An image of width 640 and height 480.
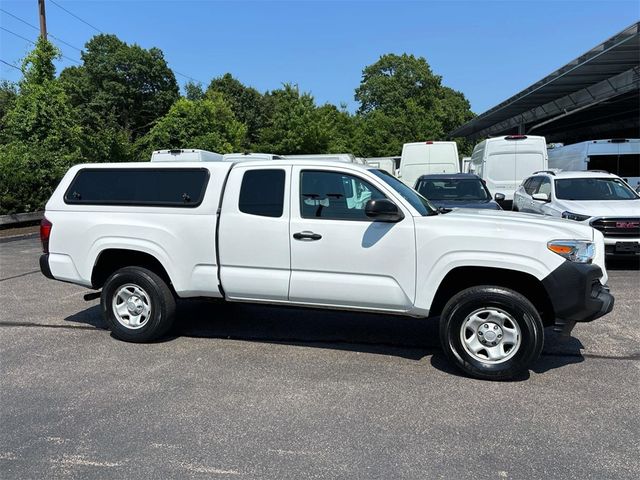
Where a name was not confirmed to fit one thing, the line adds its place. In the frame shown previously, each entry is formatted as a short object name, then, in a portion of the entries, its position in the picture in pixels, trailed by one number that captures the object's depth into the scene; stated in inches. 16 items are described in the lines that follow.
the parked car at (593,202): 351.9
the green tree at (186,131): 1146.0
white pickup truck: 173.8
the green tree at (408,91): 2407.7
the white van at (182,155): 494.7
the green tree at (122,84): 1957.4
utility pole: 836.0
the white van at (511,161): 639.1
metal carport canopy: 658.8
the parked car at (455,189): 421.1
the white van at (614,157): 669.3
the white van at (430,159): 708.0
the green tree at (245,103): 2263.8
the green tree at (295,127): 1211.9
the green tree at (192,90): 2492.6
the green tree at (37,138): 695.1
